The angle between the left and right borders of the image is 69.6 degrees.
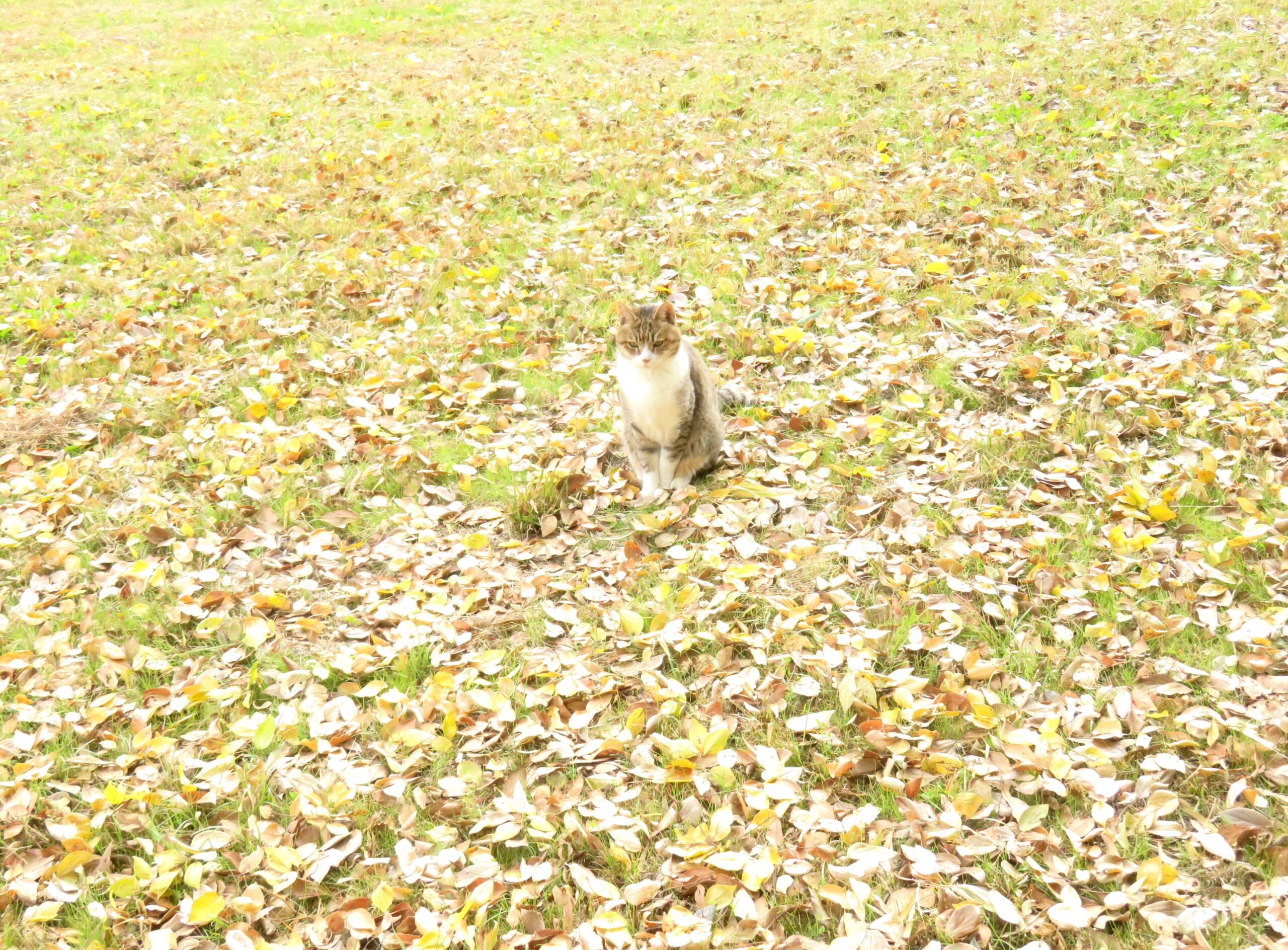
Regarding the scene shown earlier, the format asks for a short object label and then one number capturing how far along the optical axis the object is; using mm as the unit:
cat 4824
